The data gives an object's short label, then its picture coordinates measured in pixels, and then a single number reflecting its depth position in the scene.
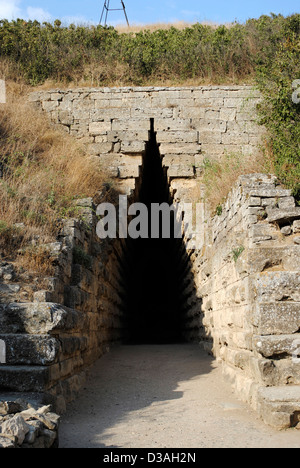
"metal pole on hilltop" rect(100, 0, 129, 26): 14.36
